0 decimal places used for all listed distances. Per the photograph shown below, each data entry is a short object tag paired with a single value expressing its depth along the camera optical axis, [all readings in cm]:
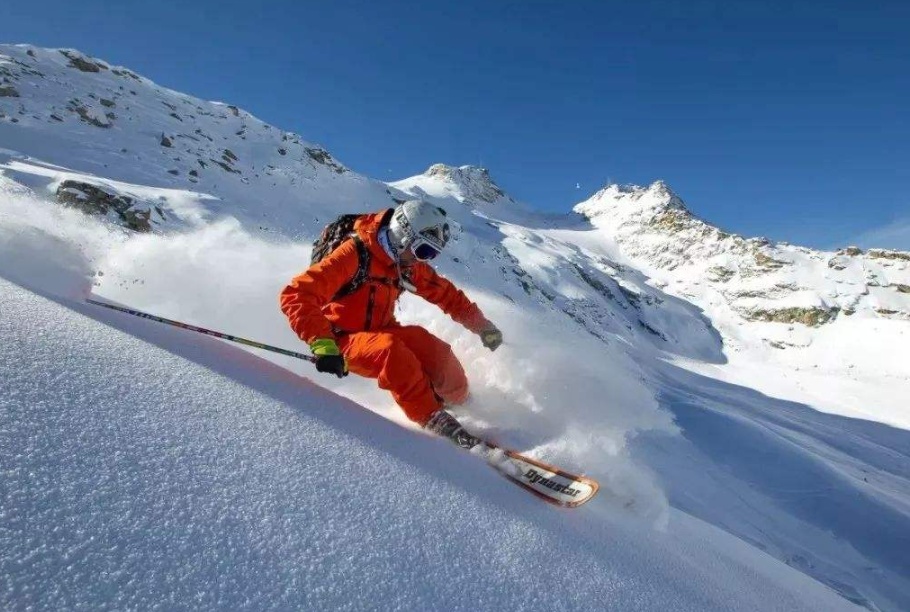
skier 409
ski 318
